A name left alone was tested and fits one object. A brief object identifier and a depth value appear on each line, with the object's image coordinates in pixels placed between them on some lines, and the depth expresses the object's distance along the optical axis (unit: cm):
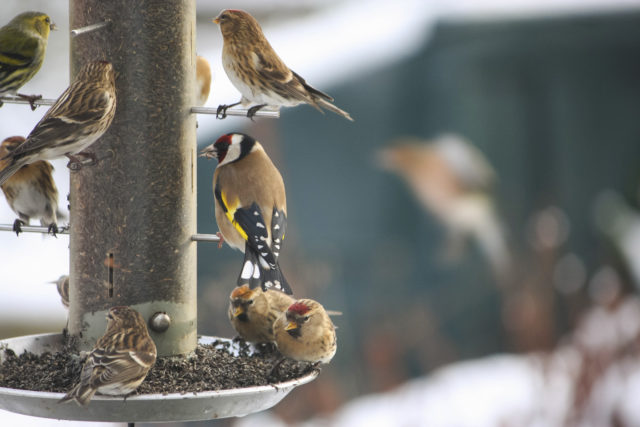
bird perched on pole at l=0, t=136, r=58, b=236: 705
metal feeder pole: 609
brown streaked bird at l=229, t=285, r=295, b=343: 656
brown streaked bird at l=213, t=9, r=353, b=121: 593
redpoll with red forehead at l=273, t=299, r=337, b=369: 597
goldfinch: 583
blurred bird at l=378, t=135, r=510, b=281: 1399
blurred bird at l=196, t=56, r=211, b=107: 694
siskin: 632
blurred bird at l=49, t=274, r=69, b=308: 679
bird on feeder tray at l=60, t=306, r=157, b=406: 484
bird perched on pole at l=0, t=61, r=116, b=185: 544
